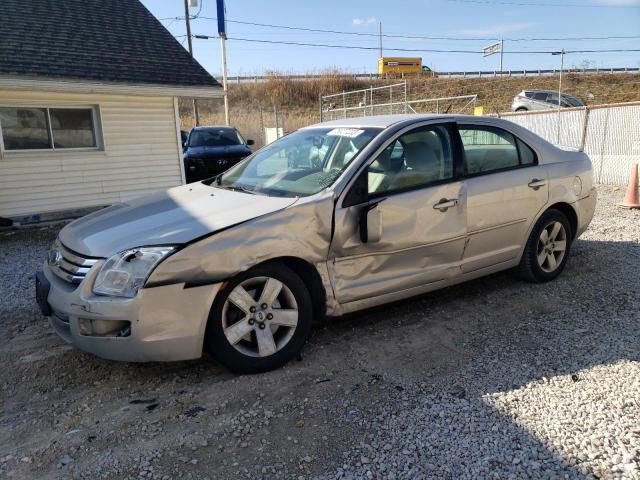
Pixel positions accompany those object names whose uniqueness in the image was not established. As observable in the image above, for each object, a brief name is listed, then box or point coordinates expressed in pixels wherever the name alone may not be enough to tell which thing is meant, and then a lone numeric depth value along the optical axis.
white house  8.78
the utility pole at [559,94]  19.14
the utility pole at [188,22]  24.87
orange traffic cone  8.36
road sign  35.56
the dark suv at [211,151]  12.52
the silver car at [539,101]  21.14
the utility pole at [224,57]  23.69
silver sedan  3.01
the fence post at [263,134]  26.84
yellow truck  44.87
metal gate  18.73
